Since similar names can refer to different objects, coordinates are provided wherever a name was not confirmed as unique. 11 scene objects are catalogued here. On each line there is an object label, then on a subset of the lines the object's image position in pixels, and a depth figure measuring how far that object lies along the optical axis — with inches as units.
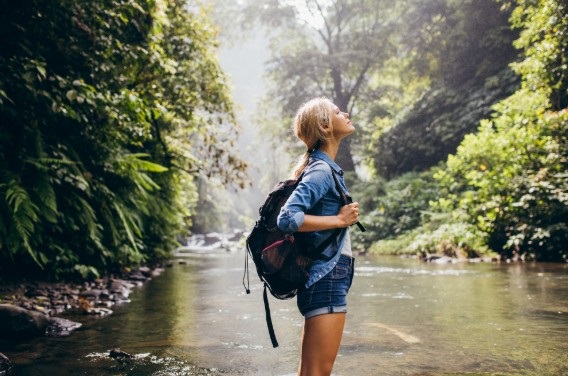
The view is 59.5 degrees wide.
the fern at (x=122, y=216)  303.6
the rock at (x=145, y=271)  412.5
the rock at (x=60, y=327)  186.5
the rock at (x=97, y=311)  229.8
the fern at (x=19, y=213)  225.5
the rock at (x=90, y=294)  269.0
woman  93.8
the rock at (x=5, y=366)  133.6
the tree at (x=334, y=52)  1140.5
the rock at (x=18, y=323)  175.2
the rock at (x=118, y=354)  154.6
